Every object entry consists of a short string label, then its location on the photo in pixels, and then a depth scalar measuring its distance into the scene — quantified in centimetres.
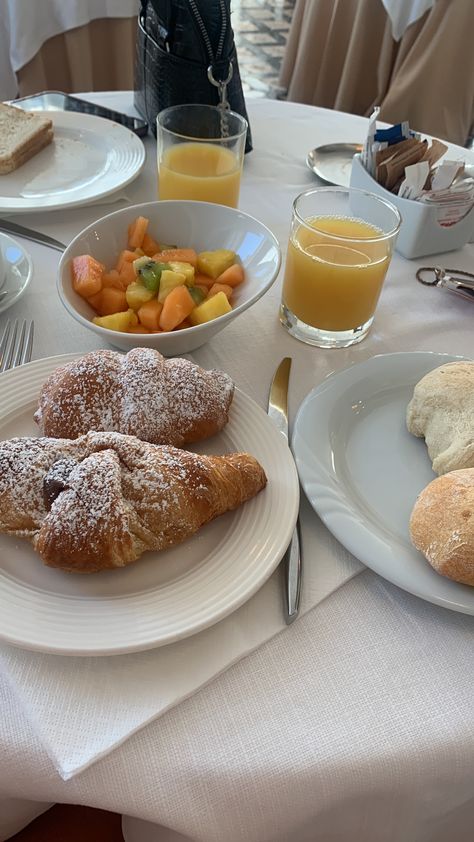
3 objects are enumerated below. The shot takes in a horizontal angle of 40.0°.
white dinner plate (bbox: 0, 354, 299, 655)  59
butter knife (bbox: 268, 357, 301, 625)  68
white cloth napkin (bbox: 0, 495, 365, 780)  56
